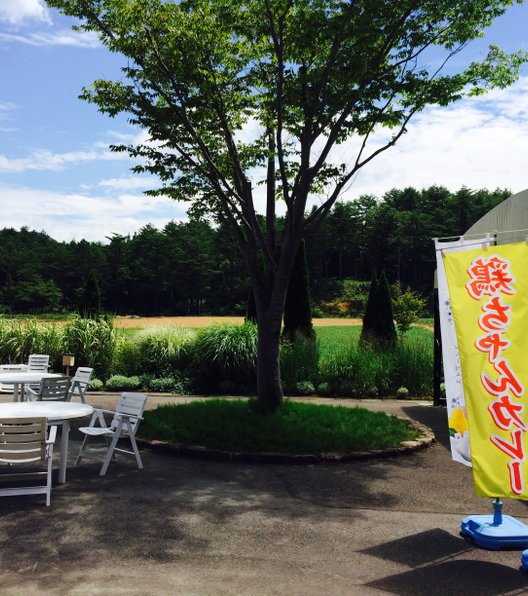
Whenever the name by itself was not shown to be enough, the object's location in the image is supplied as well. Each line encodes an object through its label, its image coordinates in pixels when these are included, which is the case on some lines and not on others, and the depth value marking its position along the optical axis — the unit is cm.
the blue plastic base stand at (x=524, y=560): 439
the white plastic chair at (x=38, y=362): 1200
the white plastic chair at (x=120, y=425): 702
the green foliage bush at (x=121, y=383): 1412
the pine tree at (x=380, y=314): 1819
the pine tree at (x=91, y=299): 1889
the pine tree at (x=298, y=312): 1723
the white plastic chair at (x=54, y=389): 847
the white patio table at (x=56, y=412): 656
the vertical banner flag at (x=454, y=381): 505
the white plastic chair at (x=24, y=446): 575
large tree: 877
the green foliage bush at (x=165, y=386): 1407
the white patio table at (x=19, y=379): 956
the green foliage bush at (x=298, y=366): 1416
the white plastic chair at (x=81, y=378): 1008
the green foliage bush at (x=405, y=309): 2395
